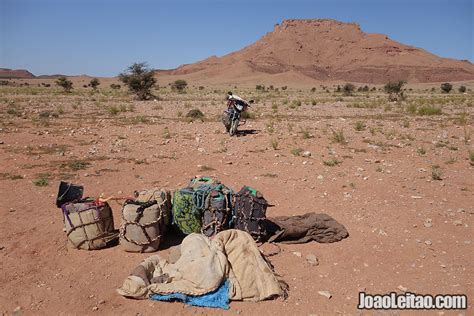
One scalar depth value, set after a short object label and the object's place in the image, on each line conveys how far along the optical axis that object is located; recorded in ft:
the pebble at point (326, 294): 13.29
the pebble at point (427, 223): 18.31
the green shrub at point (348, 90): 137.32
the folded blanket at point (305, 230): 16.97
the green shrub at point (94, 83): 167.81
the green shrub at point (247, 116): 53.95
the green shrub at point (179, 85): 161.07
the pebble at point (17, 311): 12.24
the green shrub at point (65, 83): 135.13
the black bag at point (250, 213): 16.08
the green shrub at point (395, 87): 106.42
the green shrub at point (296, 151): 31.17
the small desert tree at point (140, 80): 96.17
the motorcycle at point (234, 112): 38.09
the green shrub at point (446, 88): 147.64
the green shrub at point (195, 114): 54.70
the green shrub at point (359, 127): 43.04
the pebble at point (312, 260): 15.31
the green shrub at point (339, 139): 35.29
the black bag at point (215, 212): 16.00
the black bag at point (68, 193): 16.58
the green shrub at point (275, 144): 32.96
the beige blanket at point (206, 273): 12.82
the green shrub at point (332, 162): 27.97
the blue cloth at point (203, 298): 12.61
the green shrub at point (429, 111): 58.95
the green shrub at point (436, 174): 24.99
